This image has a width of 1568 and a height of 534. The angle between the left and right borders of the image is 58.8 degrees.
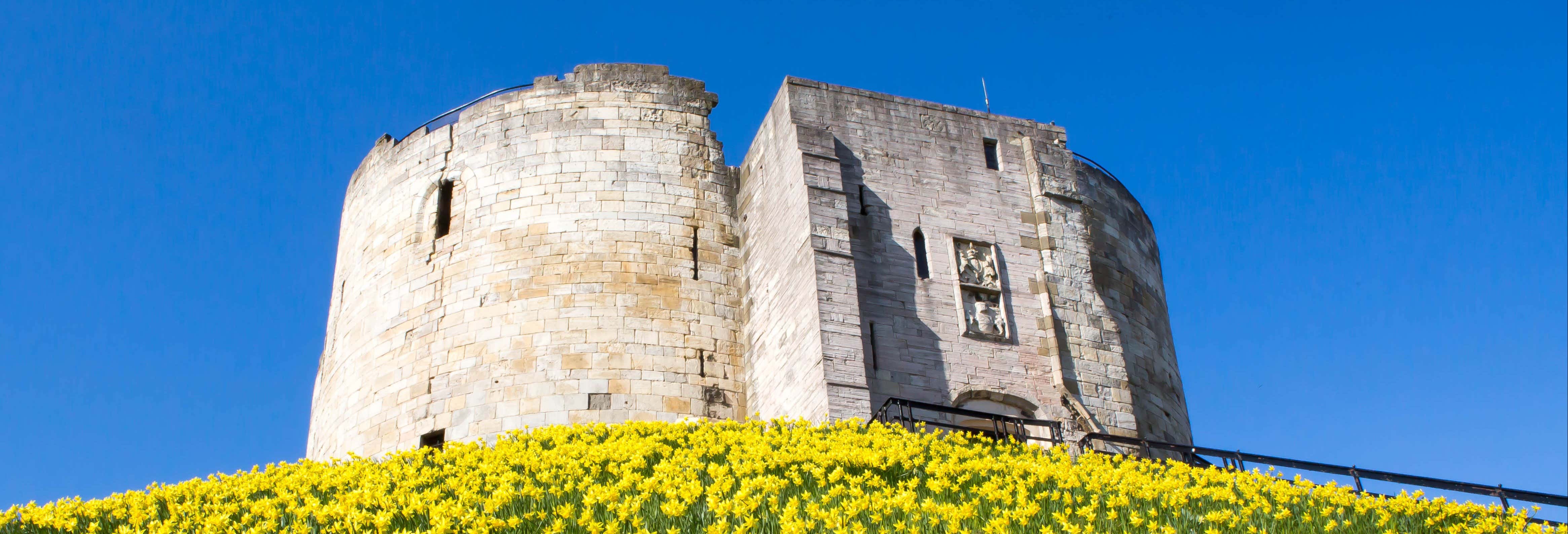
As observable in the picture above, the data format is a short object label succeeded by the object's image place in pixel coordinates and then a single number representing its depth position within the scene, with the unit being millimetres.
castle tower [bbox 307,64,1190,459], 17469
